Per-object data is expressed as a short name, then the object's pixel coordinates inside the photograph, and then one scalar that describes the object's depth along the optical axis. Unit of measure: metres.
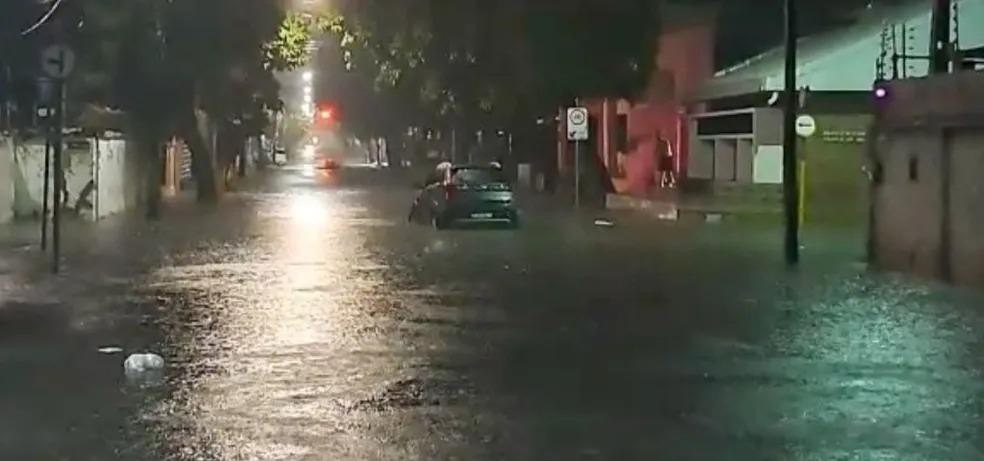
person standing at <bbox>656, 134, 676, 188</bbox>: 51.81
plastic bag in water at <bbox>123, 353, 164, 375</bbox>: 13.21
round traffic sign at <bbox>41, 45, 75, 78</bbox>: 22.72
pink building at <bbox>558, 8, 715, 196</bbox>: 51.06
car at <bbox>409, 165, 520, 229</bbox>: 36.31
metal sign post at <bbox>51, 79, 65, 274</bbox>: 23.02
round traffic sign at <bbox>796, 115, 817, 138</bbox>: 36.34
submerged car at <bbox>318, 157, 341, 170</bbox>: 126.21
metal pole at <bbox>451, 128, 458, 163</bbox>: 75.72
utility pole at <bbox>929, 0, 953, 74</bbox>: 26.09
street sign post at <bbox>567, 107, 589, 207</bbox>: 44.09
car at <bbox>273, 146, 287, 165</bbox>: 146.75
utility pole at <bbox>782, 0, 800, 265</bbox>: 24.30
